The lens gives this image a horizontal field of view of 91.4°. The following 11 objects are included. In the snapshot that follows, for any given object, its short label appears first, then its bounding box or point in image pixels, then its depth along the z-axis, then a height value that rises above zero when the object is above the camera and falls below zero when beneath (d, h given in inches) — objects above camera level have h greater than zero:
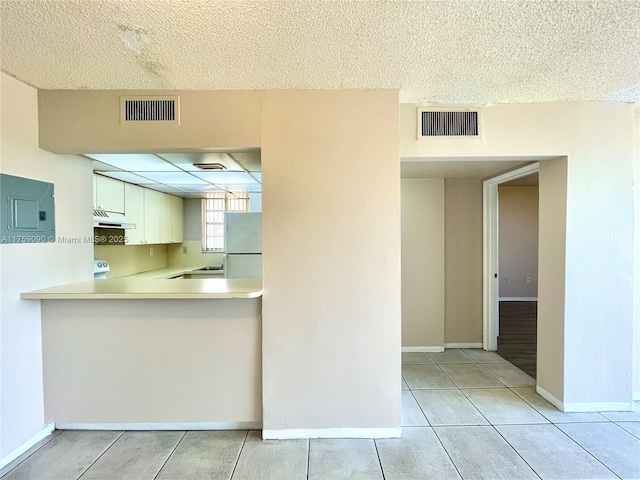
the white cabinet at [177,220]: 199.8 +9.7
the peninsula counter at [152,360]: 86.0 -34.9
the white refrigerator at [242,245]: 155.5 -5.4
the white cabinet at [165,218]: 183.9 +9.8
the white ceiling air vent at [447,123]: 91.0 +32.3
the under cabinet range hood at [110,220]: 123.5 +6.1
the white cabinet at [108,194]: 126.0 +17.3
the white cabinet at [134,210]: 147.8 +11.7
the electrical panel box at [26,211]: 74.0 +6.1
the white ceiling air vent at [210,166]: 113.5 +25.6
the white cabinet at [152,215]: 166.4 +10.8
